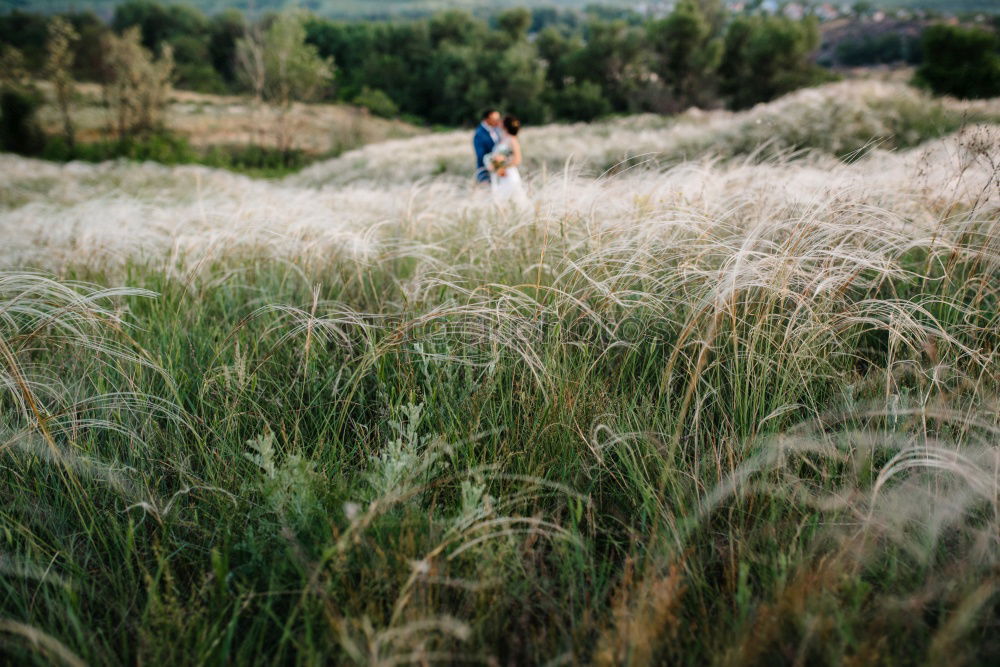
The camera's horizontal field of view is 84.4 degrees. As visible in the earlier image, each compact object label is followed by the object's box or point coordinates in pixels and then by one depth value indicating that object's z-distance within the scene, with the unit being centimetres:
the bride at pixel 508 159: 736
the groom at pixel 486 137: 834
